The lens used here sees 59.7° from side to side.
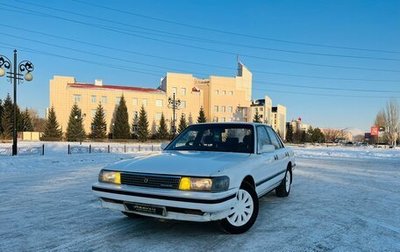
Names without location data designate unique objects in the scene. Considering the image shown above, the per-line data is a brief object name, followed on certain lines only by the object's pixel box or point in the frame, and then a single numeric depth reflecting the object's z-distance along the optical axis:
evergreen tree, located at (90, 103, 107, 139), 61.72
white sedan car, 4.47
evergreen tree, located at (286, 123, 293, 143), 98.85
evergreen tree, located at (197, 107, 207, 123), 71.03
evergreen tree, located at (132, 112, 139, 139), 68.18
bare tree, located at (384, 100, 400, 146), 76.31
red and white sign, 80.44
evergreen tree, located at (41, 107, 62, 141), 58.60
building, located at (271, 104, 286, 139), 112.19
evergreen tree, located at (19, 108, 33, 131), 65.54
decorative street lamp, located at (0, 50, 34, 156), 20.42
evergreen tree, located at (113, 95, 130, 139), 62.56
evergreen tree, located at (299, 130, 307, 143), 101.55
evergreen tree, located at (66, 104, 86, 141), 58.42
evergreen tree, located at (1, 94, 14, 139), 56.30
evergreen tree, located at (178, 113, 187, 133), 68.99
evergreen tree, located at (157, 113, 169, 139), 67.38
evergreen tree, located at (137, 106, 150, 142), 64.31
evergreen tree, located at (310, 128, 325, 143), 111.51
